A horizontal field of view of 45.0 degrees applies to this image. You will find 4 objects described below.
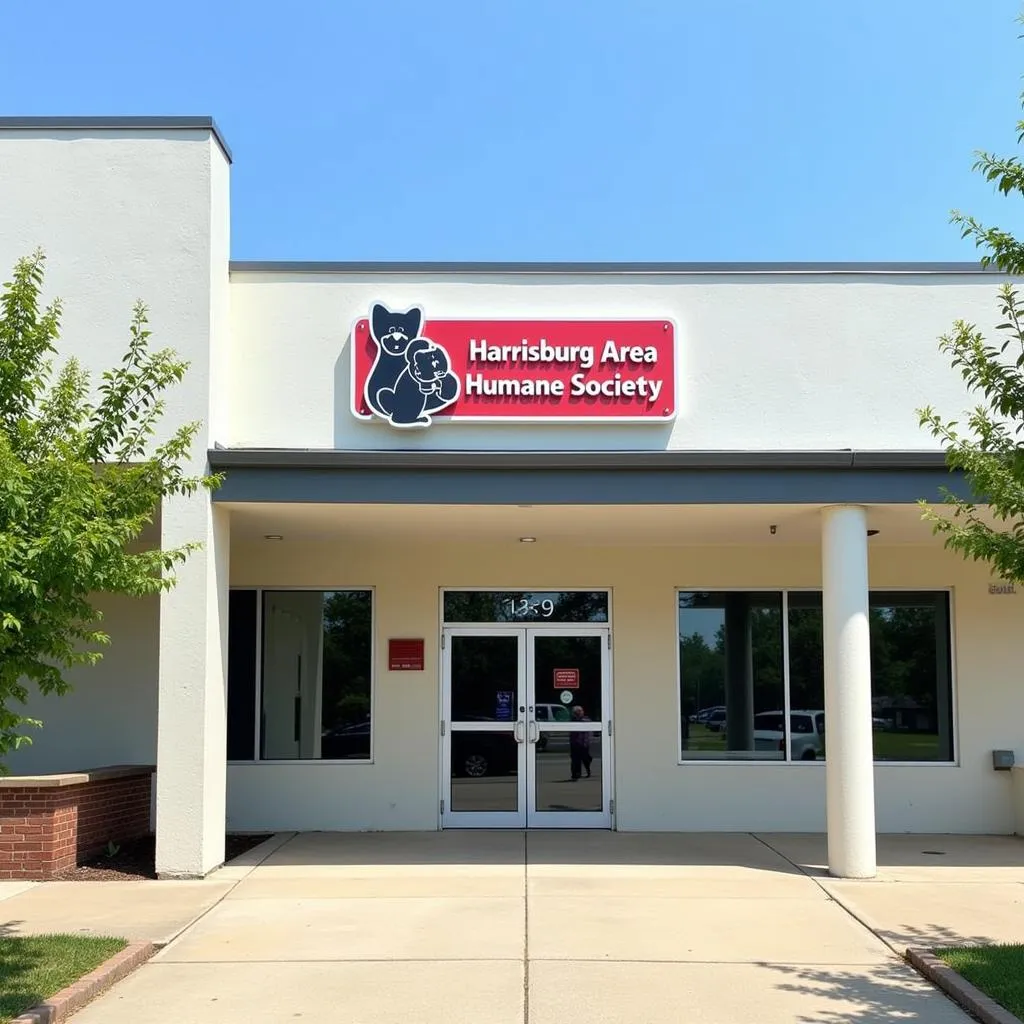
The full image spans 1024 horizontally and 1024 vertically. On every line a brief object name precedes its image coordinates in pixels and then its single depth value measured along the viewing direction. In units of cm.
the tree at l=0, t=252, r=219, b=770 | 670
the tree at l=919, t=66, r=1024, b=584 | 766
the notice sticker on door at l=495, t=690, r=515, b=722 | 1472
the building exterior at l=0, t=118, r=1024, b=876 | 1166
